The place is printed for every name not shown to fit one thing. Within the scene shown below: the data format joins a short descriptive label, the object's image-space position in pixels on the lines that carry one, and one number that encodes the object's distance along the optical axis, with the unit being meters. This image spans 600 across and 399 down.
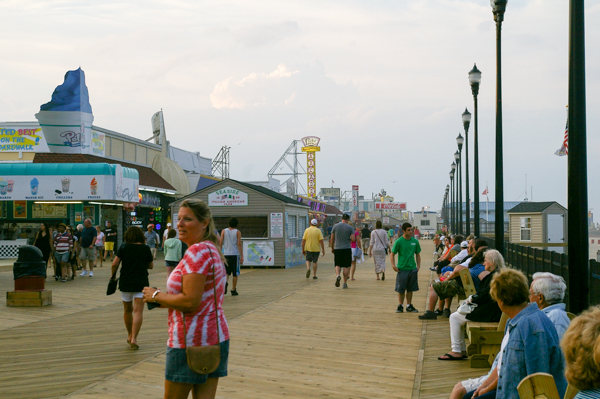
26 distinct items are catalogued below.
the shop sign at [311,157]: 114.38
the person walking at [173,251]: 12.81
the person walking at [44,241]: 17.02
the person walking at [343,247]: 15.41
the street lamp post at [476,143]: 16.78
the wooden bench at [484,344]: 6.76
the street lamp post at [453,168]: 48.12
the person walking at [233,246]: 13.86
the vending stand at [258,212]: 22.67
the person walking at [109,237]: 25.12
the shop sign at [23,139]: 31.39
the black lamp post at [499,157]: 11.72
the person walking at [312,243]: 17.58
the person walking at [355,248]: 18.06
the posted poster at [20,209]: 30.11
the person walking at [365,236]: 29.31
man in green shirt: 11.36
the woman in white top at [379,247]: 17.47
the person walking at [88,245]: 19.52
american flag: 22.56
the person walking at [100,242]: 23.46
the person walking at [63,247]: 17.50
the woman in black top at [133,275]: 8.05
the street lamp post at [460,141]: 31.90
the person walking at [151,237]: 20.40
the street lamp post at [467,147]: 23.89
